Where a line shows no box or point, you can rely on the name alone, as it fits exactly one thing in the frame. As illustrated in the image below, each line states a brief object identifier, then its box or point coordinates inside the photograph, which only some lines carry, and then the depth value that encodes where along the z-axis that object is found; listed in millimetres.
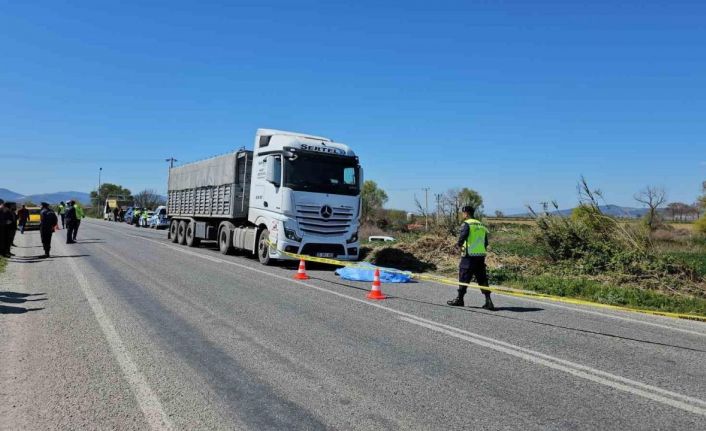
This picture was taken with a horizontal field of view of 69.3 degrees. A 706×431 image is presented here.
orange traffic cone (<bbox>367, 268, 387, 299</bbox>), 9055
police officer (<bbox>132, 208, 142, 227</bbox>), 50366
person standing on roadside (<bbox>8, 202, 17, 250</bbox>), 15273
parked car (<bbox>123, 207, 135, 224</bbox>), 57000
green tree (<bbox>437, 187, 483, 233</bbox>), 18500
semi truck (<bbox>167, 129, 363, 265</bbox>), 13438
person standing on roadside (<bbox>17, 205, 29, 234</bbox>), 22402
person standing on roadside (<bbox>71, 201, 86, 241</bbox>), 21275
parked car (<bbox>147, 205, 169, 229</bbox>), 44219
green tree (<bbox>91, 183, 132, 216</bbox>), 107094
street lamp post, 107744
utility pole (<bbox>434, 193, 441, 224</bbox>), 19406
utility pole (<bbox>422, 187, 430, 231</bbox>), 19859
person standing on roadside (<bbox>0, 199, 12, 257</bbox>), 14680
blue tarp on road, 11867
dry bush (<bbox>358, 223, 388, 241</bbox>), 33962
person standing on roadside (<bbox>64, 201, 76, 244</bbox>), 20656
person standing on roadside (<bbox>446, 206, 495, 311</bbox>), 8570
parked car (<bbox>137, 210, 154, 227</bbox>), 48403
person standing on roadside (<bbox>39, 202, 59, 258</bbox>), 15609
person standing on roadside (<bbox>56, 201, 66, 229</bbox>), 31253
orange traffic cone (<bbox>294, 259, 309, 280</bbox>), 11305
